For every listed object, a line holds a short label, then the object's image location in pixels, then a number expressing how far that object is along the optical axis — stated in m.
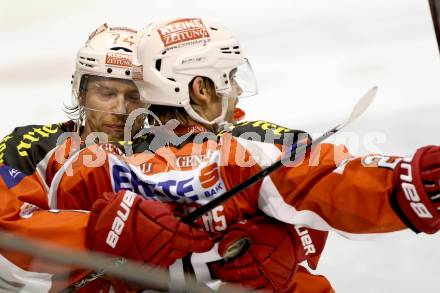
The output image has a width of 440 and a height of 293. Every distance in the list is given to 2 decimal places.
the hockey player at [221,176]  4.67
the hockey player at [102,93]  6.86
